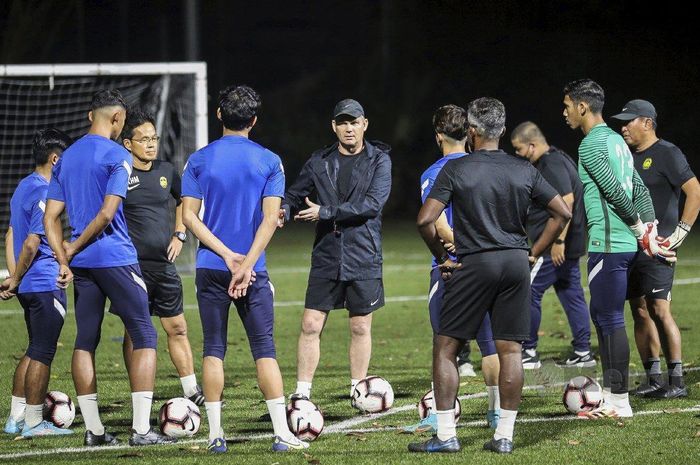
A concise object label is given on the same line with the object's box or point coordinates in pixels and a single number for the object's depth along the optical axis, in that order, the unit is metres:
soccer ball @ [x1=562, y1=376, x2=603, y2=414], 15.91
